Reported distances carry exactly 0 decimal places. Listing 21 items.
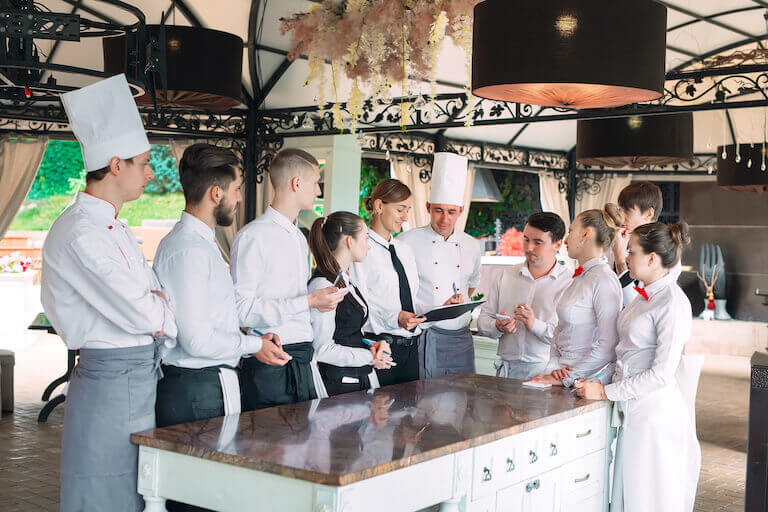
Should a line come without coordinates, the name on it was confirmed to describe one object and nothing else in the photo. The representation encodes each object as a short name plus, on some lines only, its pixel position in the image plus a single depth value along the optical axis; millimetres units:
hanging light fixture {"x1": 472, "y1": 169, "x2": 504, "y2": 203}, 13070
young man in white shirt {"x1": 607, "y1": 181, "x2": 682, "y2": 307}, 4281
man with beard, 2564
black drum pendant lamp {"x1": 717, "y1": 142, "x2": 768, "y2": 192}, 7250
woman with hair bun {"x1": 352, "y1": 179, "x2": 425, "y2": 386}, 4078
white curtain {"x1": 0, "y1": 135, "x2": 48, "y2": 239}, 8789
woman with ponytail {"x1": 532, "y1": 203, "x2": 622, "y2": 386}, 3441
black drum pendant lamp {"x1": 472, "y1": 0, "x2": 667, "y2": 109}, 2576
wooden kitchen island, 2016
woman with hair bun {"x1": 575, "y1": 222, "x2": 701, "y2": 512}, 3168
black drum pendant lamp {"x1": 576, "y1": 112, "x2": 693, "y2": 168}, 5770
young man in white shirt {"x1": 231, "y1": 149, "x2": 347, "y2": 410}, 2971
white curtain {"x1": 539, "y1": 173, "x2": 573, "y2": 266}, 11977
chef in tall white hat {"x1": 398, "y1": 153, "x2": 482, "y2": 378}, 4473
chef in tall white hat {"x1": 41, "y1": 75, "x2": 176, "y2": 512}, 2305
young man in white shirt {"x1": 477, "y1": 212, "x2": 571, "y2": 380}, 4059
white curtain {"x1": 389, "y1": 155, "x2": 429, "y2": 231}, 10438
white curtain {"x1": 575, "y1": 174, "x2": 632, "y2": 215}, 12234
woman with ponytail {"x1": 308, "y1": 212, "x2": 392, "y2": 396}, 3355
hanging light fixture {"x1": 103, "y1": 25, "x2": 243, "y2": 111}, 4328
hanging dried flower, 4188
